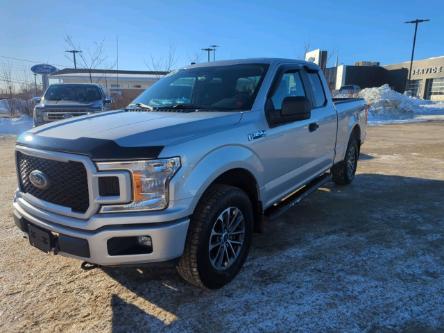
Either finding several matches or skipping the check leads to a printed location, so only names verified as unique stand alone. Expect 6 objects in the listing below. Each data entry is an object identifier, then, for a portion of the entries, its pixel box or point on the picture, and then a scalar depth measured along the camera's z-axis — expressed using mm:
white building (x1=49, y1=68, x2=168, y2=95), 36062
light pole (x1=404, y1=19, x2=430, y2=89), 40575
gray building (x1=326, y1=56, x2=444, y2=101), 49719
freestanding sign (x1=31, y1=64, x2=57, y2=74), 22281
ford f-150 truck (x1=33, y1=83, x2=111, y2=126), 9727
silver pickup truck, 2385
